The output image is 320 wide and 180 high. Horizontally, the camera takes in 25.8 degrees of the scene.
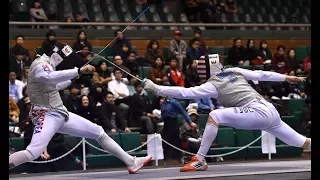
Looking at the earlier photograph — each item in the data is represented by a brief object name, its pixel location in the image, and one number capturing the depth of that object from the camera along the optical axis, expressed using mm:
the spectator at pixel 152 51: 14672
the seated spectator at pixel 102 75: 13133
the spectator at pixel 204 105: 13539
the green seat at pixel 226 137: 13273
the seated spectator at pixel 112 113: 12562
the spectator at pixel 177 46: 15031
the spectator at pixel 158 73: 13570
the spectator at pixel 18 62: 13023
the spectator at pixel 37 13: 15352
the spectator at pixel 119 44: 14511
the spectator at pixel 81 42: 13797
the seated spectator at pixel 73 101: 11977
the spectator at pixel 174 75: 13703
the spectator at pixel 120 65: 13328
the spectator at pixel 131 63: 13898
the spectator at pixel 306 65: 15995
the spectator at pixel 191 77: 13922
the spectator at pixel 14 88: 12359
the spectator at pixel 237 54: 15516
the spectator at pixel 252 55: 15680
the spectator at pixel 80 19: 15836
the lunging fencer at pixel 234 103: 8406
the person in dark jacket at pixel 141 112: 12758
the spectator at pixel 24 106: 11508
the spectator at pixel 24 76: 12880
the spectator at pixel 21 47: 13367
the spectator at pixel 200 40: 15227
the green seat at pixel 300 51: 17500
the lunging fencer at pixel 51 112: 7828
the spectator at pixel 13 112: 12046
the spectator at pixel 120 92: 12922
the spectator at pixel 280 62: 15453
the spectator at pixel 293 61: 16047
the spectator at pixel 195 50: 14891
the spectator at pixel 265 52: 15961
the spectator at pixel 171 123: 12289
